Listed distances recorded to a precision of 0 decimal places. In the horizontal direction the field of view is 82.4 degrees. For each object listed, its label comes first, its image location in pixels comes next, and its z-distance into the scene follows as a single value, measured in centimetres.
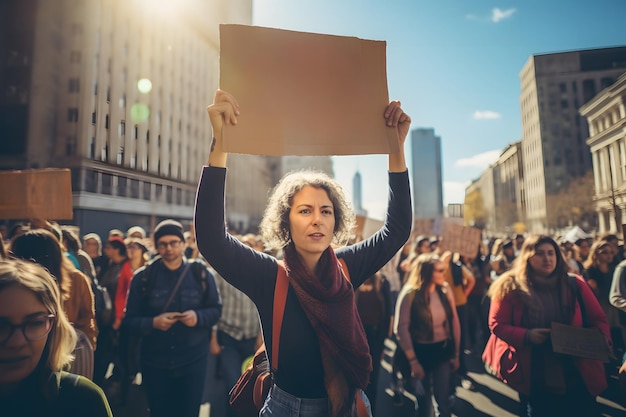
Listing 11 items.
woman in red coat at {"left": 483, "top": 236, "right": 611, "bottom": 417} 285
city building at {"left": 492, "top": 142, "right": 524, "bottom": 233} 6794
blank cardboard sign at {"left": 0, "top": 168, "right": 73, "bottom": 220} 404
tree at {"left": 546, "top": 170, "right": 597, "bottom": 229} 3922
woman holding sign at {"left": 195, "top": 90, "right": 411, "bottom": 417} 154
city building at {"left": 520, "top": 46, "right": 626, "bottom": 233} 6250
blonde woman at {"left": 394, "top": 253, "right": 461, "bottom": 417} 387
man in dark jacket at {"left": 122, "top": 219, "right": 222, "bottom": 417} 327
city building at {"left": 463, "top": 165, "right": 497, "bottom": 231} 8650
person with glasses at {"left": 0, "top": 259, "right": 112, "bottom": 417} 124
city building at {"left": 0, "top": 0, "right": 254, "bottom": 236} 2502
